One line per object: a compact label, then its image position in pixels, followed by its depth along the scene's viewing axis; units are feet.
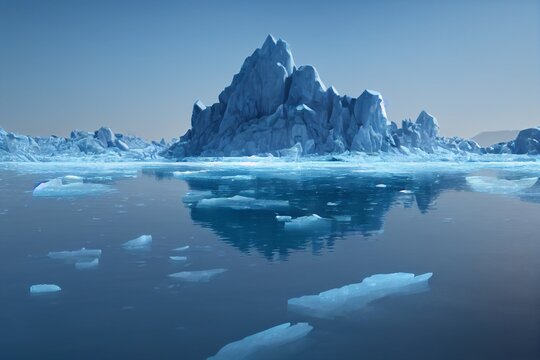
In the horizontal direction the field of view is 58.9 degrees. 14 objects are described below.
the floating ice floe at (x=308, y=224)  46.05
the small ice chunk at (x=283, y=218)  50.26
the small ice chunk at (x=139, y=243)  37.58
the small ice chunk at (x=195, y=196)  71.73
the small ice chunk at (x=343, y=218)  51.09
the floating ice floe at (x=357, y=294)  23.66
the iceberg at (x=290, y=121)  258.37
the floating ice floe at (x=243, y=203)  62.59
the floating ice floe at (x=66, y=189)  78.79
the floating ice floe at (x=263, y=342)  18.66
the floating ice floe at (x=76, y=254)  34.17
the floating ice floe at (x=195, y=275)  29.01
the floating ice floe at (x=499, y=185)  81.34
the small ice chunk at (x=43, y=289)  26.25
